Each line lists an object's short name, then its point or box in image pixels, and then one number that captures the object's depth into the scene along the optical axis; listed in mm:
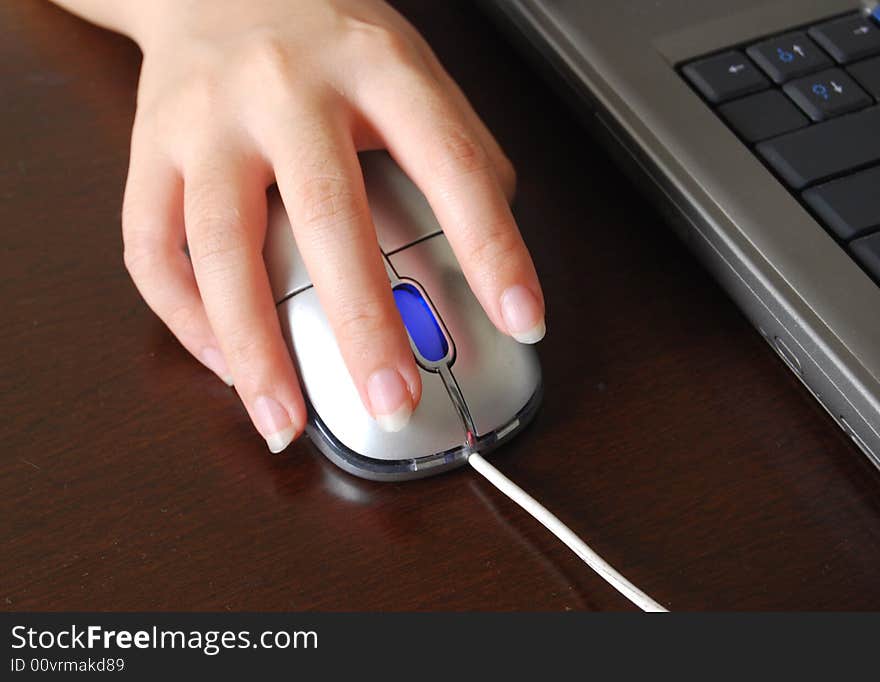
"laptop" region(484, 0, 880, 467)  530
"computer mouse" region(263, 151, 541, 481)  534
